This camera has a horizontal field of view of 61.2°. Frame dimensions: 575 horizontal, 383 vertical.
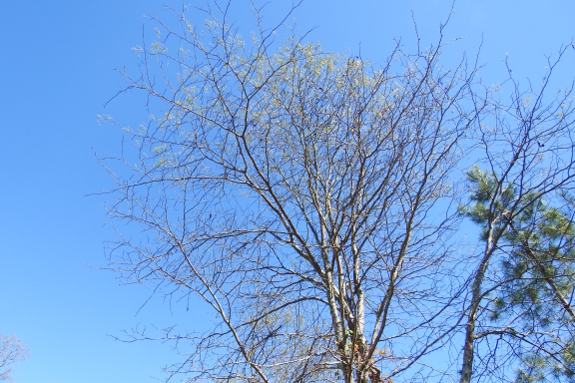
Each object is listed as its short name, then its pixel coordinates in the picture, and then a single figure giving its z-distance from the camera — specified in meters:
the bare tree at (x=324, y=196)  2.92
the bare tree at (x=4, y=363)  15.95
